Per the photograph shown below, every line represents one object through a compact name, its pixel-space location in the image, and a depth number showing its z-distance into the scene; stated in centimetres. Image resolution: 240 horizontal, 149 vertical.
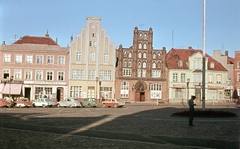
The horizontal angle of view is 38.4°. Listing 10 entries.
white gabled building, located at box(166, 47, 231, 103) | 7206
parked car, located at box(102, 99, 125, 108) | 5163
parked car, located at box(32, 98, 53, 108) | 4981
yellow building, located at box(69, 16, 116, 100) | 6738
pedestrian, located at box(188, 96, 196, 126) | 2119
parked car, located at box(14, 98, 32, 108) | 4806
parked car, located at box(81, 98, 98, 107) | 5262
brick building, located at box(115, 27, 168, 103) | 7012
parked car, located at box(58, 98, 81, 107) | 5131
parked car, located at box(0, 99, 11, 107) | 4734
